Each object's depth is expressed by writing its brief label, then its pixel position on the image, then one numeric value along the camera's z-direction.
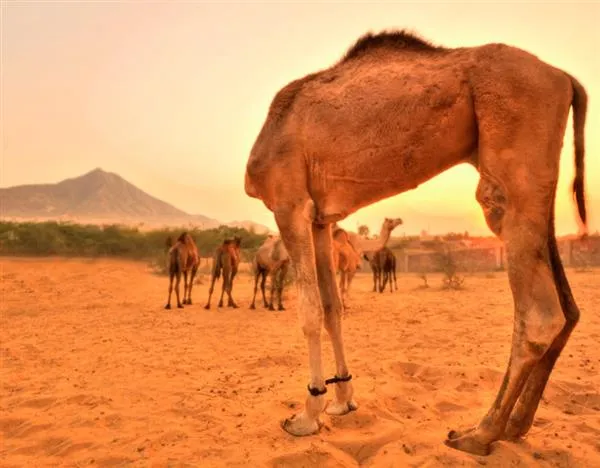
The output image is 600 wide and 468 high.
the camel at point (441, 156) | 2.89
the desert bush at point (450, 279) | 18.45
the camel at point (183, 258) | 14.41
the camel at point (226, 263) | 14.59
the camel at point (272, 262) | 14.06
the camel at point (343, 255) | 13.94
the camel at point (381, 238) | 19.00
